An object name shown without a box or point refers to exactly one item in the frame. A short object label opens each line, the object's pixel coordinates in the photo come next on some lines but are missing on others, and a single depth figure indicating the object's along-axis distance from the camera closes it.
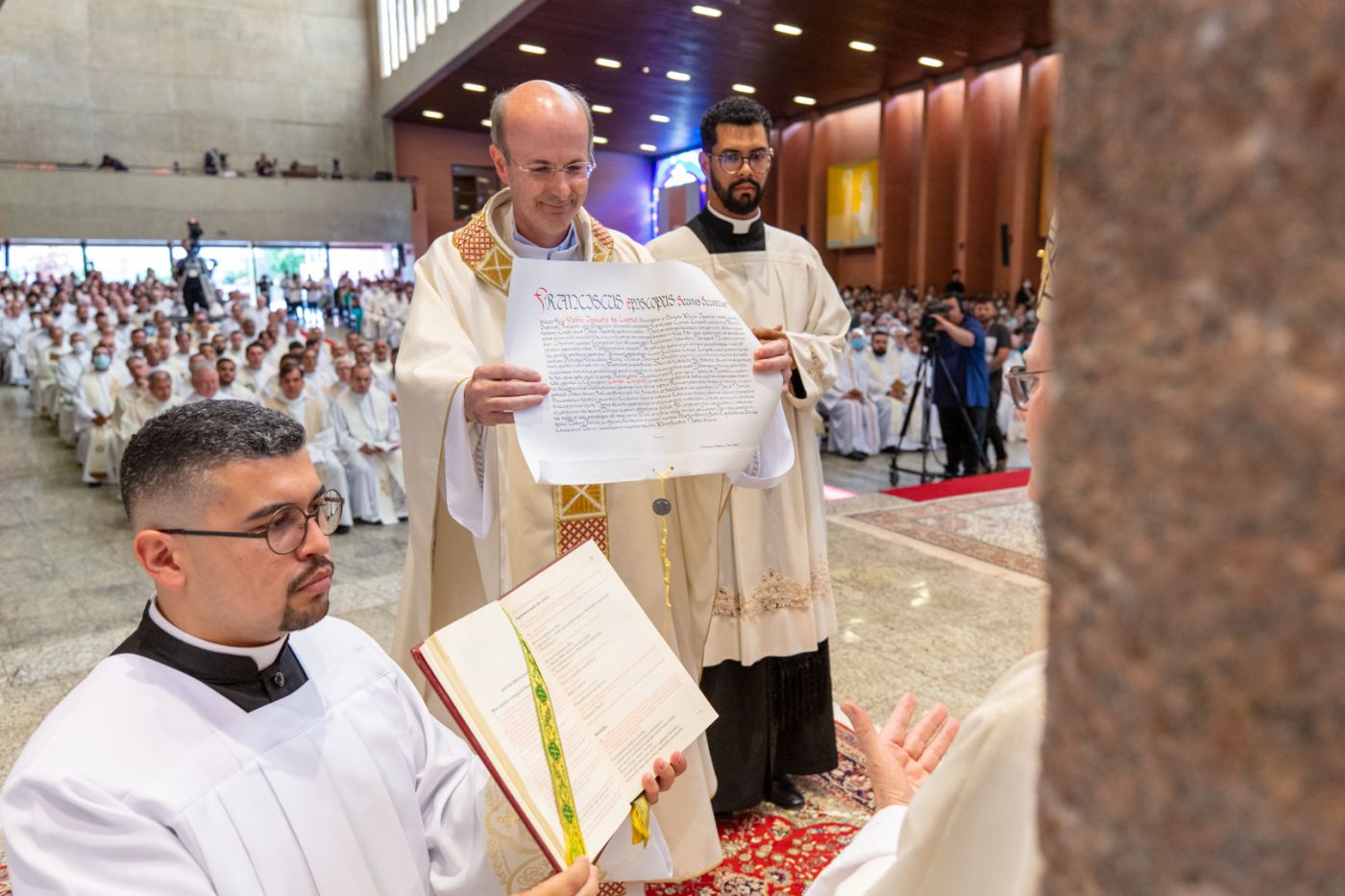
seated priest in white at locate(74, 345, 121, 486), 8.02
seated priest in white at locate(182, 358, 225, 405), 7.07
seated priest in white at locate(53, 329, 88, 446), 9.52
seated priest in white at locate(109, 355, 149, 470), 7.77
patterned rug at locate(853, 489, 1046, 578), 5.40
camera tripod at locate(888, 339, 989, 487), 7.69
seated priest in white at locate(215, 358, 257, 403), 7.66
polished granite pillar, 0.26
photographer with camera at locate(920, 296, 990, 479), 7.96
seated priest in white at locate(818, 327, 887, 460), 10.12
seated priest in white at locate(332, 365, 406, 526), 7.59
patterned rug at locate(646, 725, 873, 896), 2.54
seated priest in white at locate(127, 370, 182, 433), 7.75
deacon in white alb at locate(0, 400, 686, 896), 1.23
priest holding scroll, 2.11
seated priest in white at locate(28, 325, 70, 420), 10.85
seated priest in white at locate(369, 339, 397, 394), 8.67
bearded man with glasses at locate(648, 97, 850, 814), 2.77
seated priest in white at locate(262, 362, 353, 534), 7.53
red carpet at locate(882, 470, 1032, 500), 7.05
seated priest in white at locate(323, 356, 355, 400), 8.04
